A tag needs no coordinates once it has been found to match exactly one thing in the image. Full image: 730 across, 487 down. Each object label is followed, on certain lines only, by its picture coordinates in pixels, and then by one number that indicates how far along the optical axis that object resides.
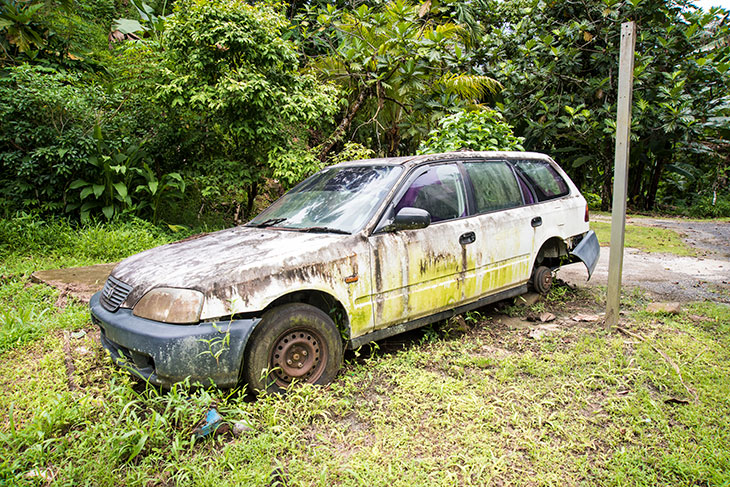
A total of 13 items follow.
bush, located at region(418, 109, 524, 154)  7.20
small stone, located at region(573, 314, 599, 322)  4.52
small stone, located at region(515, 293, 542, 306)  4.88
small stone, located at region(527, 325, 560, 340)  4.11
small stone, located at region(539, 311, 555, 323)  4.56
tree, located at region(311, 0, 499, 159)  8.81
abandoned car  2.74
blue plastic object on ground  2.55
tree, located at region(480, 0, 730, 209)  11.74
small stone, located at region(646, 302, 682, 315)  4.57
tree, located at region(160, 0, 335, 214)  6.65
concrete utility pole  3.89
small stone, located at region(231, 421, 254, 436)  2.59
